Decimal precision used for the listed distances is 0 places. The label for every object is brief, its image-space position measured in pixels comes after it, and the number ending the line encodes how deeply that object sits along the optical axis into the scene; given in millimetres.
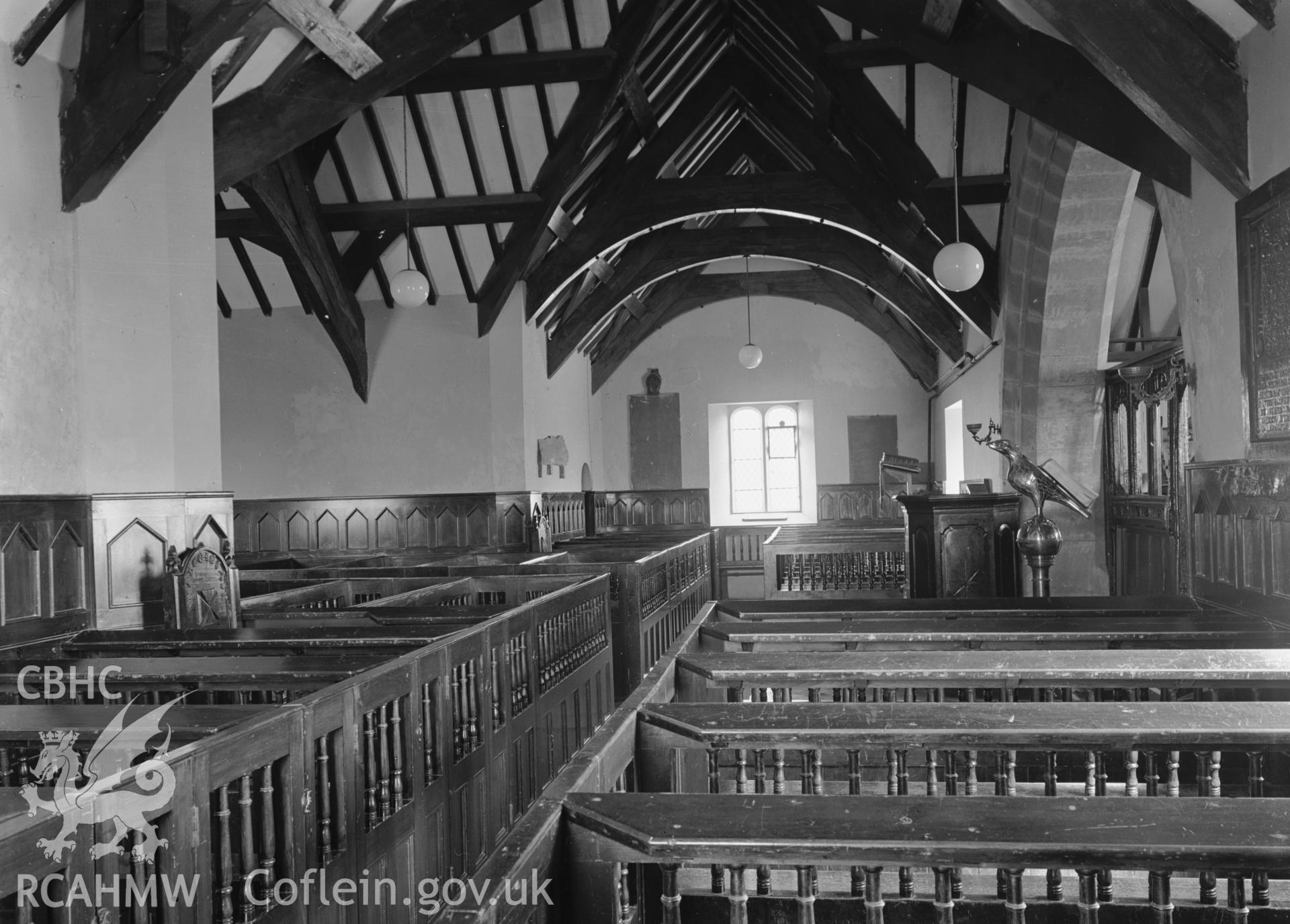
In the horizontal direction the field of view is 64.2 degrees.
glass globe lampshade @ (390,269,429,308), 7785
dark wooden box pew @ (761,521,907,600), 8688
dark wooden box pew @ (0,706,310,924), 1679
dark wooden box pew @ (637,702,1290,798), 1945
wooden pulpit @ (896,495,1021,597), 6555
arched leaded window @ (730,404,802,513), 15531
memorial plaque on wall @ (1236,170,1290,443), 3598
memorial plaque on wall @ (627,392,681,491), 15578
